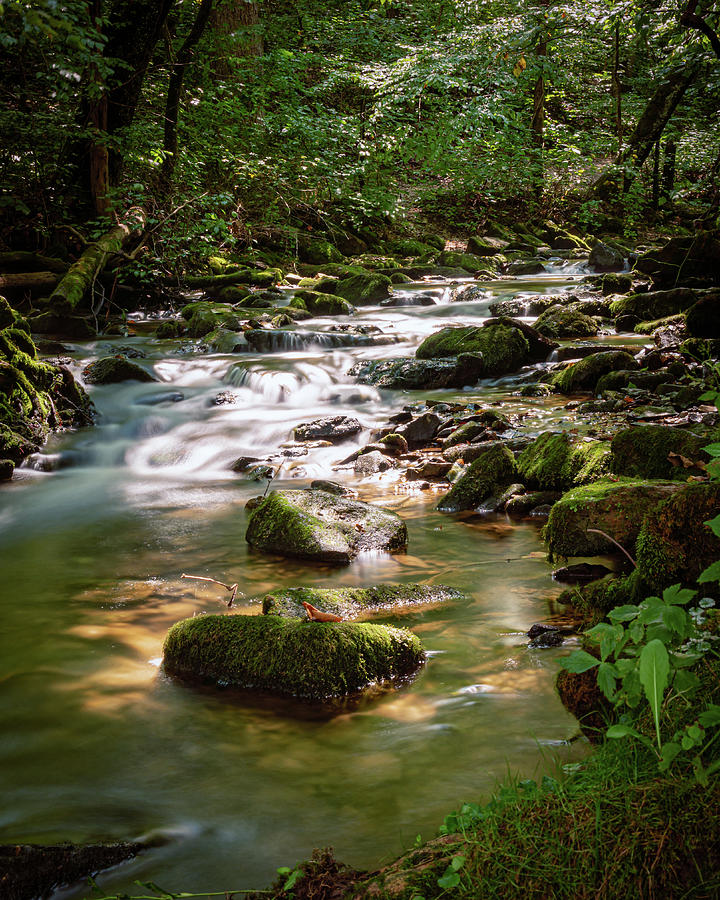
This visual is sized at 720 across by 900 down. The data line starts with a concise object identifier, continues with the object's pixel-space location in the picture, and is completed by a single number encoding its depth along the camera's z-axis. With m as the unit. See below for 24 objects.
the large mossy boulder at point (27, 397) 7.53
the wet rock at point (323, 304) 14.73
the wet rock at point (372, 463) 7.14
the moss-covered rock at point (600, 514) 3.86
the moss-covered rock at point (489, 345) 10.02
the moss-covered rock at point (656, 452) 4.59
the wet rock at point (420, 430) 7.76
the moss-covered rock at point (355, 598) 3.75
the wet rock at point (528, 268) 19.16
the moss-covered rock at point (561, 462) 5.38
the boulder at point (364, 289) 15.93
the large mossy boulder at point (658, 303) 11.25
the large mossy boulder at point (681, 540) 2.94
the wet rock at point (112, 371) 9.93
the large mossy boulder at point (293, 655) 3.15
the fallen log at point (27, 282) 13.00
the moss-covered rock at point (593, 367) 8.60
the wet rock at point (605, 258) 18.45
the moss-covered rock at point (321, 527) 4.93
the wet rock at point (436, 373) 9.87
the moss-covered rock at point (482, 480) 5.96
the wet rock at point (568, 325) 11.52
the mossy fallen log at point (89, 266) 12.06
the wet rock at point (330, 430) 8.34
